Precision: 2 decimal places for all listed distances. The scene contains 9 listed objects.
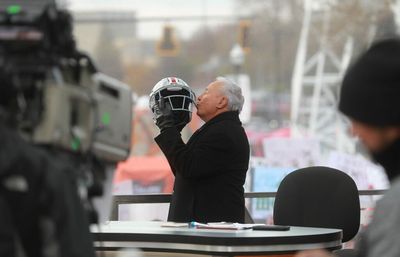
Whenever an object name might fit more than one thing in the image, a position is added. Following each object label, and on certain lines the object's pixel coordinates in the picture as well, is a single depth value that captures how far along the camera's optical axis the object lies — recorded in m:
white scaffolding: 45.09
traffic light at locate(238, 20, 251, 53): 44.47
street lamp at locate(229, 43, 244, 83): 42.31
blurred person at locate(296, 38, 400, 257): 4.90
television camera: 5.28
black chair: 10.98
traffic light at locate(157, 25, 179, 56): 44.41
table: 8.61
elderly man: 10.34
